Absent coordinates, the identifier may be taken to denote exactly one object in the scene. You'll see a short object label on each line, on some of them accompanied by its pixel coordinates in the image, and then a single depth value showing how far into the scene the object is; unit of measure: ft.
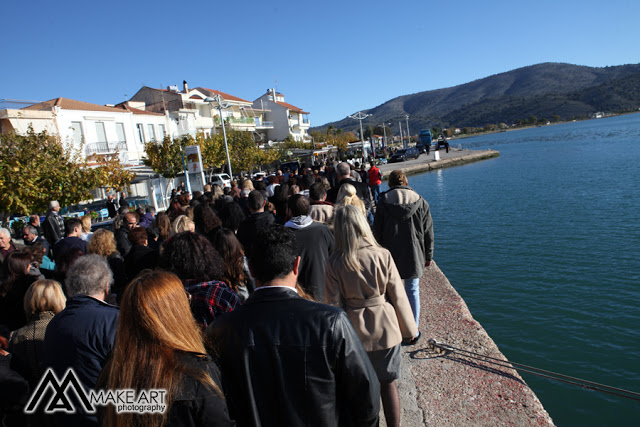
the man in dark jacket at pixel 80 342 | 8.38
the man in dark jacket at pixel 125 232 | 20.68
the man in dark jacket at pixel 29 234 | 23.12
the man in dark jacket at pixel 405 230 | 17.20
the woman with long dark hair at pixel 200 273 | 9.30
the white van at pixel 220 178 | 99.66
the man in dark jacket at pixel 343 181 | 27.88
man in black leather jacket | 6.27
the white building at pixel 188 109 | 143.13
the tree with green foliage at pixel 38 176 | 47.34
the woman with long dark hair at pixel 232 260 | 12.48
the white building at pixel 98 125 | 86.64
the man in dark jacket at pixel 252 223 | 18.10
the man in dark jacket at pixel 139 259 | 15.96
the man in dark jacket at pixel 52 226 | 31.04
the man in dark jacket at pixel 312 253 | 14.25
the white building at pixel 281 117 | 232.53
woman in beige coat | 10.79
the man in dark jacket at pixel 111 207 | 52.06
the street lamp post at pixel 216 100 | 72.18
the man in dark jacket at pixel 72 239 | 19.22
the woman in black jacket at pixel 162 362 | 5.60
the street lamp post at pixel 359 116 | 137.61
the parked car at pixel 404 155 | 202.26
